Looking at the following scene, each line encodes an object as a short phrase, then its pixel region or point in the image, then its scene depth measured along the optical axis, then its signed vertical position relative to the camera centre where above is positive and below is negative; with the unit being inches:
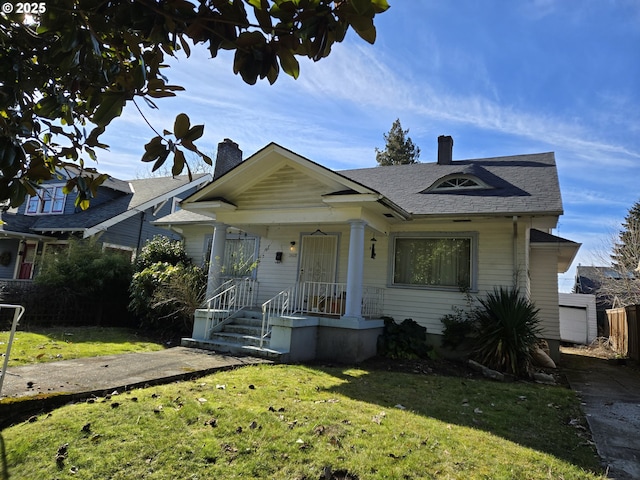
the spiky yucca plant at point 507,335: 320.5 -20.6
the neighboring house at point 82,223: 676.1 +104.0
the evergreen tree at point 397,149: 1327.5 +539.3
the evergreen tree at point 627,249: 778.2 +153.4
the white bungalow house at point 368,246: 336.8 +63.1
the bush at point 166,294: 409.1 -9.9
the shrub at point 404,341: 359.7 -36.1
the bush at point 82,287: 446.0 -10.4
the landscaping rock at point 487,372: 302.0 -50.3
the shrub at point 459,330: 362.6 -21.7
